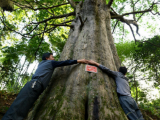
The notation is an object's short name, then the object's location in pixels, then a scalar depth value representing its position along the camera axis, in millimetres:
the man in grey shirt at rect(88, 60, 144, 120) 1659
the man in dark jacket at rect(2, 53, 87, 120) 1377
